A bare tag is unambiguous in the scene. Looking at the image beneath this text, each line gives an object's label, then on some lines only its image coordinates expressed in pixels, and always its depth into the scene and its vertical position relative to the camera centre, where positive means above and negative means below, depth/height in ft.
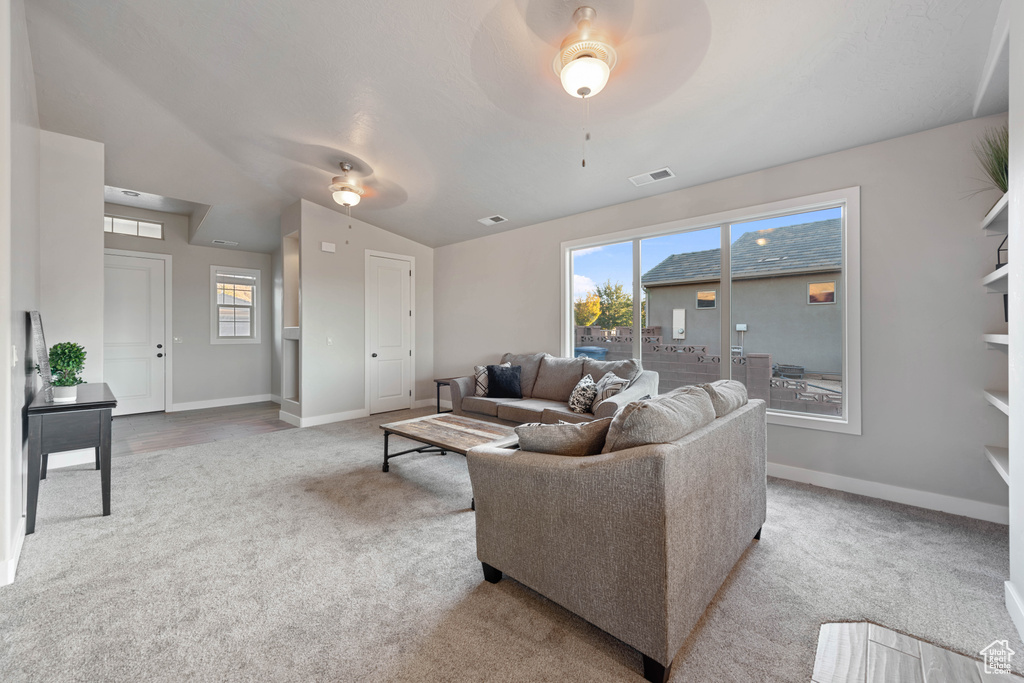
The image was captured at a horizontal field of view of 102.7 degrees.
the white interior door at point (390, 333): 19.40 +0.44
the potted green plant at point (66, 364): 9.14 -0.49
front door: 18.57 +0.45
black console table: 7.82 -1.77
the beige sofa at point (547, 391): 12.29 -1.67
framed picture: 9.43 -0.23
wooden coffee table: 9.41 -2.29
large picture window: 10.41 +1.10
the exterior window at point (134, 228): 18.60 +5.35
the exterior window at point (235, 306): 21.49 +1.94
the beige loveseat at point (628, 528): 4.37 -2.32
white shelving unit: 6.86 +1.06
